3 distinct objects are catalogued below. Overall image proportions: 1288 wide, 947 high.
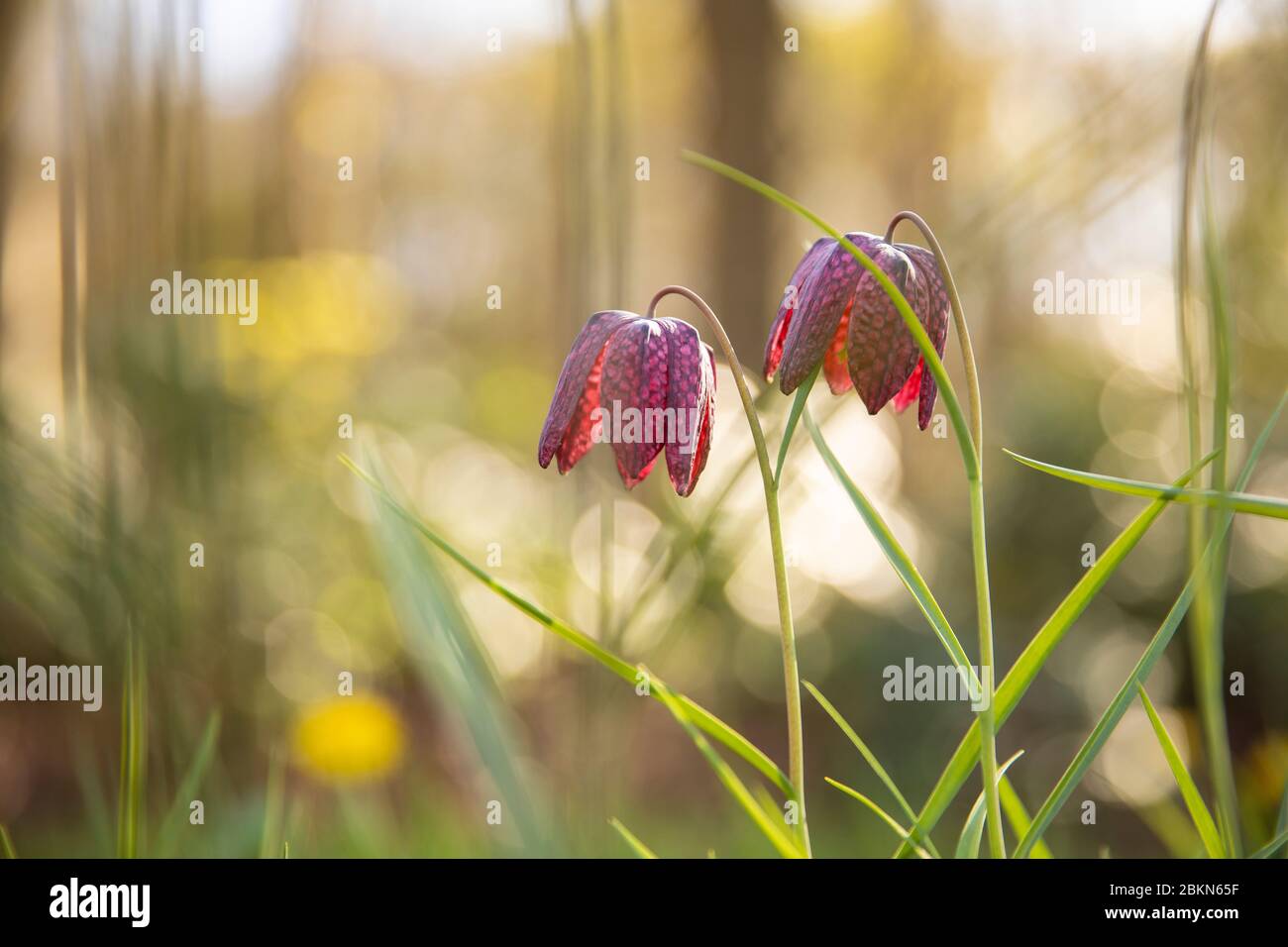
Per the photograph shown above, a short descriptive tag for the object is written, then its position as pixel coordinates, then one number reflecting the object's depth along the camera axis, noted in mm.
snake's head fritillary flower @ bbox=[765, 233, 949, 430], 468
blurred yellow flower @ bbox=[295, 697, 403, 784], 779
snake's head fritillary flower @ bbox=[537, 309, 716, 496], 474
